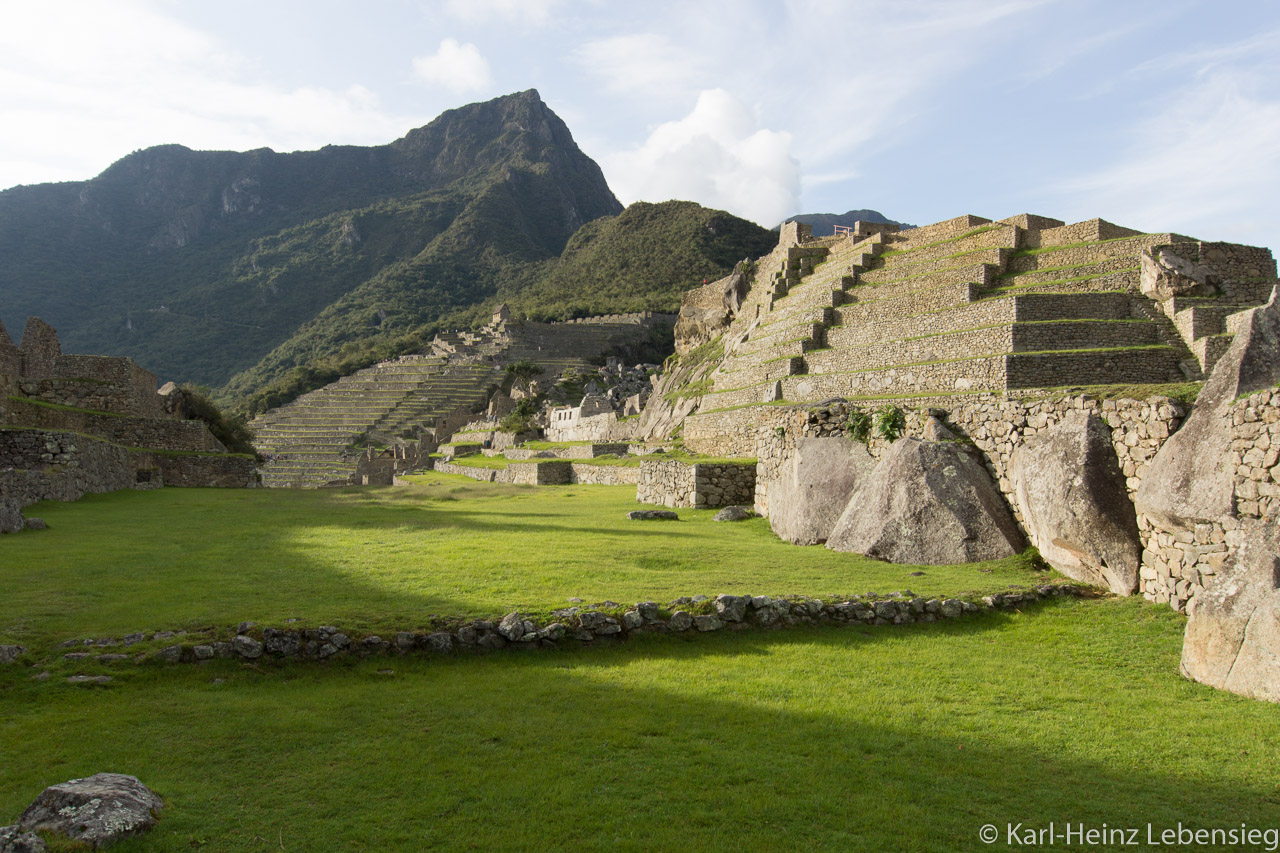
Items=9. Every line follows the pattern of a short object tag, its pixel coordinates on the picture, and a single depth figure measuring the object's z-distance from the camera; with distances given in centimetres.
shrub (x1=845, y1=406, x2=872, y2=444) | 1317
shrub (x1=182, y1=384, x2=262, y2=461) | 3459
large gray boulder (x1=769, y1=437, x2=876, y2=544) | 1202
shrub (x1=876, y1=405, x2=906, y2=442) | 1247
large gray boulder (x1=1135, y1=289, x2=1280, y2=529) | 697
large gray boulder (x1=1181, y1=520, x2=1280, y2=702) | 554
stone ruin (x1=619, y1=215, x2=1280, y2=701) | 678
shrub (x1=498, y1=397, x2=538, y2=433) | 4840
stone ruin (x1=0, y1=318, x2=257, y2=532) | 1536
